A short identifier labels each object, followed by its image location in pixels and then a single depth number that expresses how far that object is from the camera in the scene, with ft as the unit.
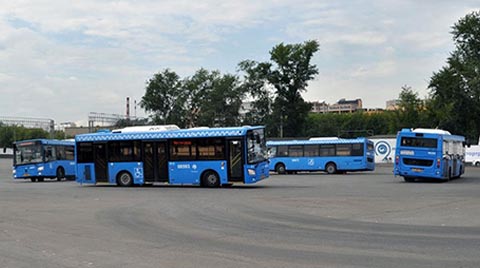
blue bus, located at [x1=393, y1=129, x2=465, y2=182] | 108.68
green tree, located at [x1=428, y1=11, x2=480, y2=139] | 219.41
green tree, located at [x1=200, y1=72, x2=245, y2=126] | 323.16
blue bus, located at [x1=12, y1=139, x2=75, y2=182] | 142.41
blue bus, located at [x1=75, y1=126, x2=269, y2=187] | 96.84
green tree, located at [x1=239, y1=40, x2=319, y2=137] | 287.48
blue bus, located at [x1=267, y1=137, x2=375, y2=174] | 158.10
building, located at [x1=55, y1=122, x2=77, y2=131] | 316.81
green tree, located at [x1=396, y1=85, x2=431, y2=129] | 309.90
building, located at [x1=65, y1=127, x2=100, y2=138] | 372.15
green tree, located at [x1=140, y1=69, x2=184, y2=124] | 331.77
